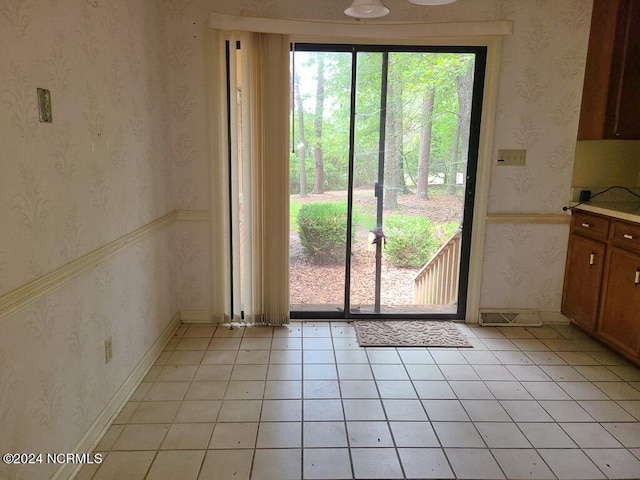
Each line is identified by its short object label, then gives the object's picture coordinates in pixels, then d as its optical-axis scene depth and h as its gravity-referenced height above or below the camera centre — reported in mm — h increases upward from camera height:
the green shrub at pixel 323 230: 3328 -519
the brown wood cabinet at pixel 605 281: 2672 -740
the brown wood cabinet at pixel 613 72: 2838 +583
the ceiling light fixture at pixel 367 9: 2248 +743
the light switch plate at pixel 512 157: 3232 +35
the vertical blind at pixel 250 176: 3016 -131
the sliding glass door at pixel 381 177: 3180 -123
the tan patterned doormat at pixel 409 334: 3057 -1203
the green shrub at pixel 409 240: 3384 -589
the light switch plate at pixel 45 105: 1540 +161
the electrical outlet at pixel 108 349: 2098 -897
